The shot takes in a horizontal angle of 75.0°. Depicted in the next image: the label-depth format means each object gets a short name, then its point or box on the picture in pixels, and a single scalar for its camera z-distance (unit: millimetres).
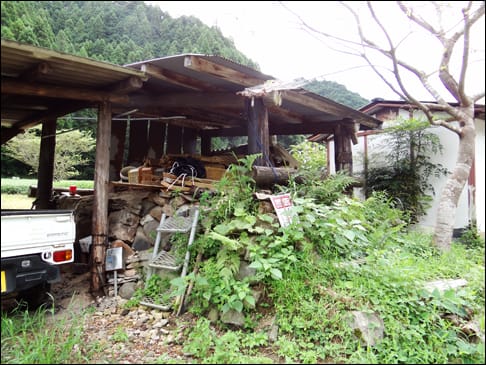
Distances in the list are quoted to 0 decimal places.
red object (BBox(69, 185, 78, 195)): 5587
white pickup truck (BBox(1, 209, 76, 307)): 2928
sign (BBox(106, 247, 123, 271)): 4227
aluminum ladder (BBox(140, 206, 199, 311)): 3740
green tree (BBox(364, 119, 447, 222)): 7801
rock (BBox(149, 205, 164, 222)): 4860
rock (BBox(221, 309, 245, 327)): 3061
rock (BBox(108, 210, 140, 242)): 4641
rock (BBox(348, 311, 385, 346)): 2789
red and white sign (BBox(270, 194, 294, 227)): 3775
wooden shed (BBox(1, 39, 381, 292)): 3541
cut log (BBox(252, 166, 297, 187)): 4406
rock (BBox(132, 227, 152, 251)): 4636
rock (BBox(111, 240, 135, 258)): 4480
